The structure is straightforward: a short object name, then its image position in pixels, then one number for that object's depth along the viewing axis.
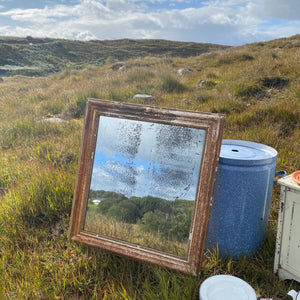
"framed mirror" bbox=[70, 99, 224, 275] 1.83
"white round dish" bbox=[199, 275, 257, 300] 1.52
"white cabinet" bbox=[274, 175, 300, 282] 1.76
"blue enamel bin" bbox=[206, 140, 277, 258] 1.90
